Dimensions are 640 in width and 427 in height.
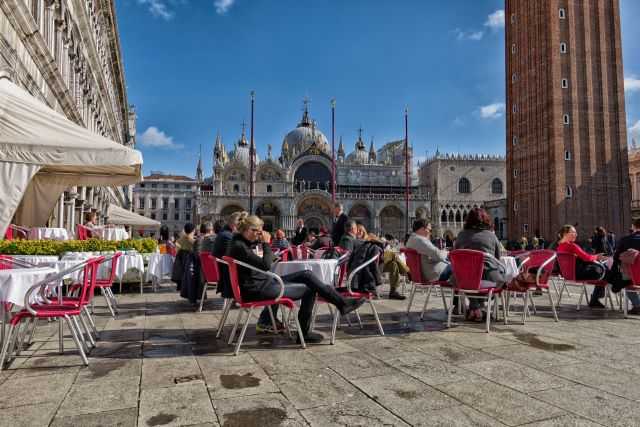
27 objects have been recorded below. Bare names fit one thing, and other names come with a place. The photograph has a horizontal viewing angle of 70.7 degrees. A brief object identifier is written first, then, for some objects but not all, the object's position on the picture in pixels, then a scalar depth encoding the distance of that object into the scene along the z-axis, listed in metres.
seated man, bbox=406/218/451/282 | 5.93
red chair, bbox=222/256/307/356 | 4.32
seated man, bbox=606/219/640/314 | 6.45
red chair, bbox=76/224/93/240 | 11.06
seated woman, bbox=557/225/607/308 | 6.79
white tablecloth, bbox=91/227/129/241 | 11.62
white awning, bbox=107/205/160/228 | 21.69
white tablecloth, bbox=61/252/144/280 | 7.64
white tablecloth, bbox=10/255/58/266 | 6.35
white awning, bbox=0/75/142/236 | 5.52
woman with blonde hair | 4.38
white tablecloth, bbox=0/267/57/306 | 3.66
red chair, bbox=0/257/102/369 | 3.65
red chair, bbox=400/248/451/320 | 6.04
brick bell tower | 28.69
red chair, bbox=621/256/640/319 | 6.22
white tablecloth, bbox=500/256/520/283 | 5.65
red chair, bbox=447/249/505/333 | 5.15
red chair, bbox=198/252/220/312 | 6.62
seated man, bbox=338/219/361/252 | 6.32
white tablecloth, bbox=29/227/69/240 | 9.01
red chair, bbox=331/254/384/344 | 4.99
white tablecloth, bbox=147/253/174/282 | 9.74
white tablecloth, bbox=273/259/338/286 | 5.14
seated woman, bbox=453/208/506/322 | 5.41
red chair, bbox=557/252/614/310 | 6.79
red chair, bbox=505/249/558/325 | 5.76
